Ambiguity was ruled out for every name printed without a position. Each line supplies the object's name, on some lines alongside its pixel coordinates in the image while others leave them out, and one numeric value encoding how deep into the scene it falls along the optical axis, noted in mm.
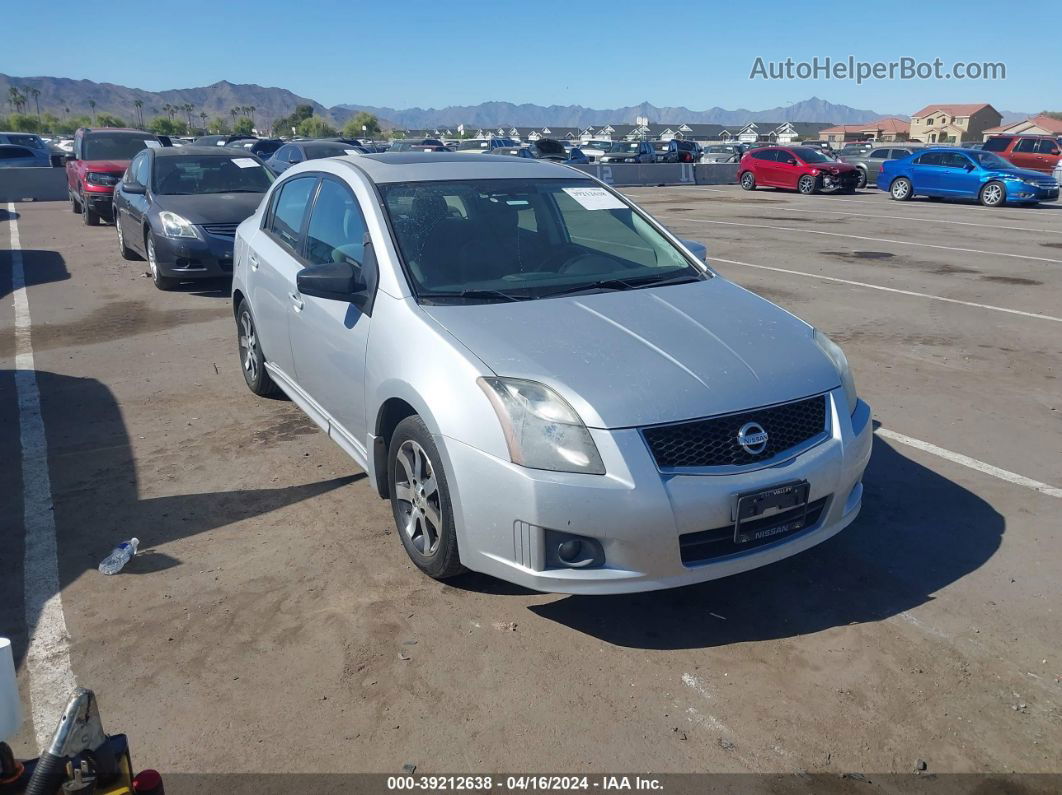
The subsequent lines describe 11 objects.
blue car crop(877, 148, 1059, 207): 22734
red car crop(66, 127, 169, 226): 16453
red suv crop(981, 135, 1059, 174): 27875
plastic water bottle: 3967
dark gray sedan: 10164
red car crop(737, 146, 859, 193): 27538
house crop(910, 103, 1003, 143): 116125
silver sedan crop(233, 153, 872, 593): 3230
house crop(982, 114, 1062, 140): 93625
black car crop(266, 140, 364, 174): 18875
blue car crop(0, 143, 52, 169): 25453
